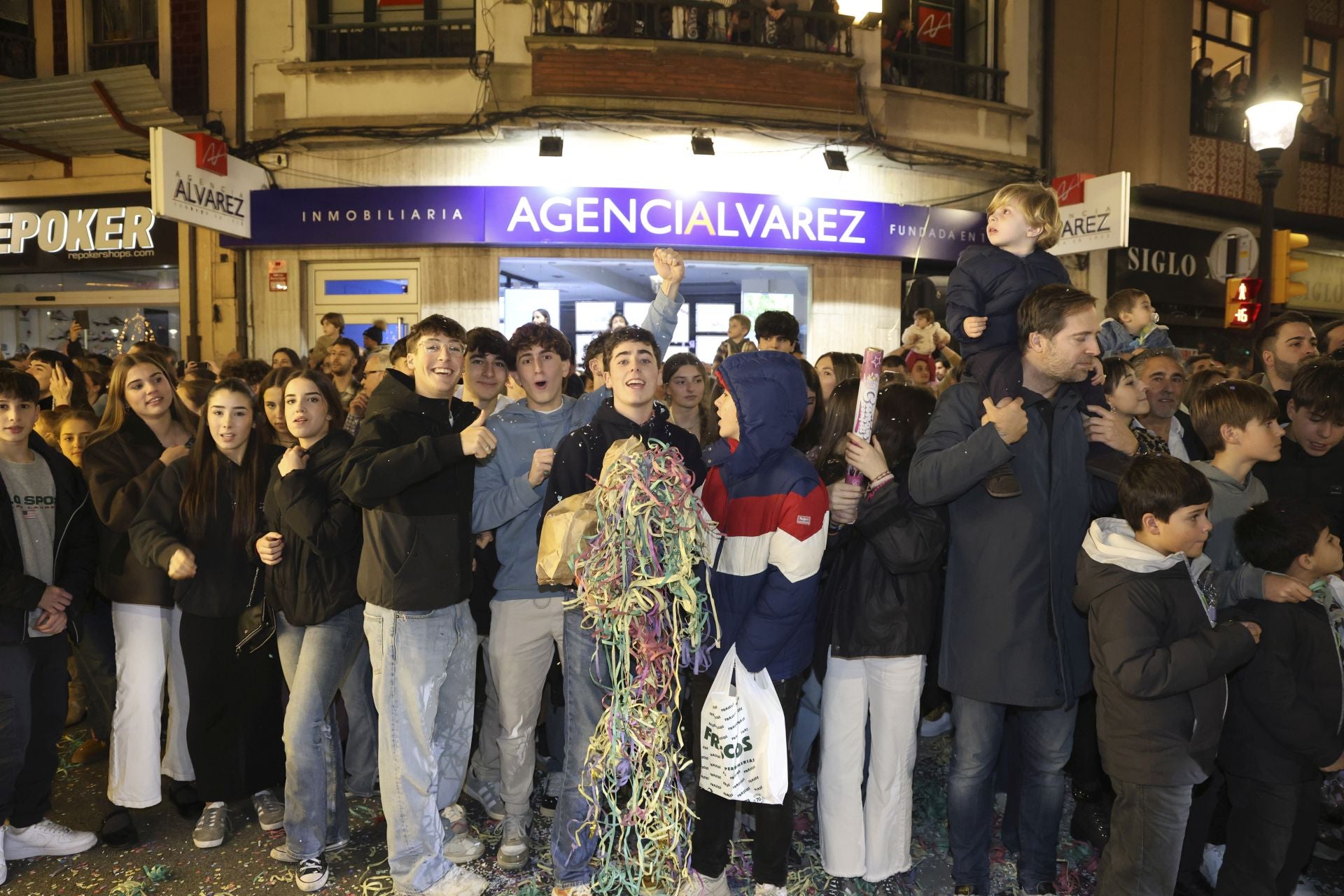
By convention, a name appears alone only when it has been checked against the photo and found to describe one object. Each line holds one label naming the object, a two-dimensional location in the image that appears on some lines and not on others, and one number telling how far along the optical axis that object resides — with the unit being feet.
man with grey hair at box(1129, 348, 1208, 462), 16.37
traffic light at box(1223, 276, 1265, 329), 32.91
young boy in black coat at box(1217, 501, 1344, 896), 11.15
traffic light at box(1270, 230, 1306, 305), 33.96
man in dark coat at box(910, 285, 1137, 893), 11.36
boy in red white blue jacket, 11.04
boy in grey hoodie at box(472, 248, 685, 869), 13.23
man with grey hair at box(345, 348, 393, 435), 18.70
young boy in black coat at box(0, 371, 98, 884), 12.85
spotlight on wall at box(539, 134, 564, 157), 36.52
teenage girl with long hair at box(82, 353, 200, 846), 13.88
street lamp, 29.43
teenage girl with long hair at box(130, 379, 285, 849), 13.51
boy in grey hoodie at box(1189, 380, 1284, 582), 12.44
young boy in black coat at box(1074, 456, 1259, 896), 10.25
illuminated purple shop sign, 36.50
